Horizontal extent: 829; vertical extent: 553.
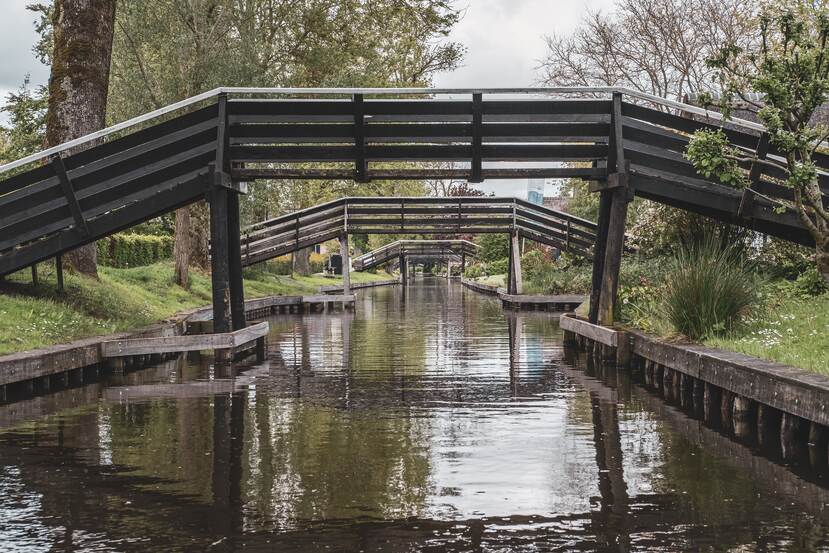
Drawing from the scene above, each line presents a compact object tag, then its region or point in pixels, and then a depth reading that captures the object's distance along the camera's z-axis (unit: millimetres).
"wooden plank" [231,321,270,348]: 14602
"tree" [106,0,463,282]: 25656
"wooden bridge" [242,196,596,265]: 29891
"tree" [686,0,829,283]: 11750
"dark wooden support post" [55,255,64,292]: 15943
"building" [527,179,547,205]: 90994
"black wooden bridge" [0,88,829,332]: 13969
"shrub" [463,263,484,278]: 64125
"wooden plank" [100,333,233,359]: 13961
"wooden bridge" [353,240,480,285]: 54219
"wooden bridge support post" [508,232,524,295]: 31203
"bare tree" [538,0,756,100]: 38188
